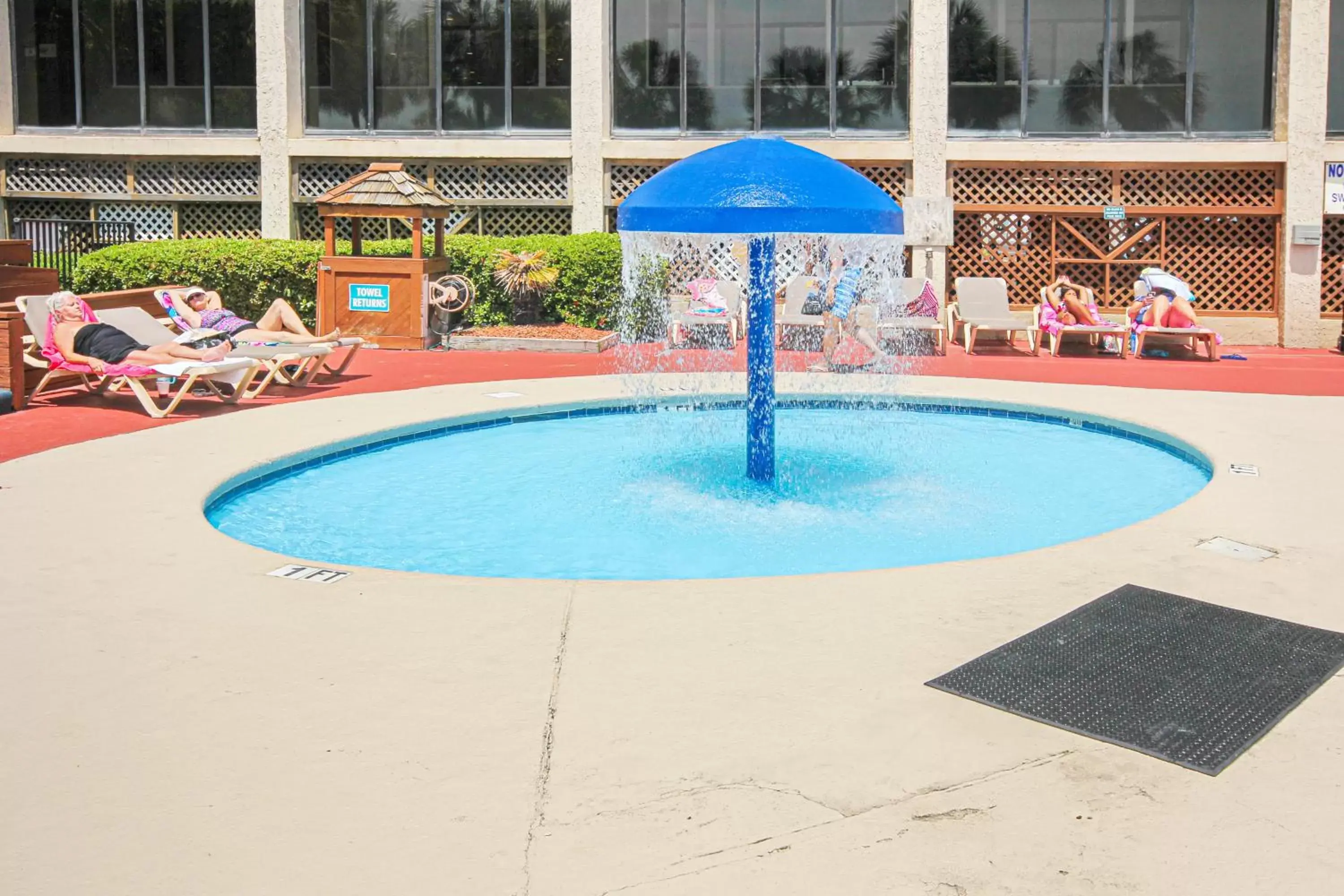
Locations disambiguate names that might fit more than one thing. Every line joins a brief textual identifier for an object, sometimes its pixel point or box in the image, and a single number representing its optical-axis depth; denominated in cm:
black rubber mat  400
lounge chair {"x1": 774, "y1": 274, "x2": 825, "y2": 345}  1560
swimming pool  693
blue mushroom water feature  725
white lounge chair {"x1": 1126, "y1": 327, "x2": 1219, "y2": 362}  1571
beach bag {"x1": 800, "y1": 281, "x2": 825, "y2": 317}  1552
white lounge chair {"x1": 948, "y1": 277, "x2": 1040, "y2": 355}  1633
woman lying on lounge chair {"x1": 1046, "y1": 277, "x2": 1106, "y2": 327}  1619
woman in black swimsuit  1060
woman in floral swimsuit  1219
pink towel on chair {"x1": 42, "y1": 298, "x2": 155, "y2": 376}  1043
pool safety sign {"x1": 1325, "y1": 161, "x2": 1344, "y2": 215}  1733
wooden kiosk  1548
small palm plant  1630
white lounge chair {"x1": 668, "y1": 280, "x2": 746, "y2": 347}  1580
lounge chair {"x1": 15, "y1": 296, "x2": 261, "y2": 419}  1034
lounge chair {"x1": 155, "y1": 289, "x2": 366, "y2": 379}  1219
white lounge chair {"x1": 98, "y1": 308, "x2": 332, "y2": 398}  1136
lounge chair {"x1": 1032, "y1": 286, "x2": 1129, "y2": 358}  1573
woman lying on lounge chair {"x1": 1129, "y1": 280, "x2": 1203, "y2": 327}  1605
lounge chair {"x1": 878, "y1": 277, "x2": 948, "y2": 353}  1532
